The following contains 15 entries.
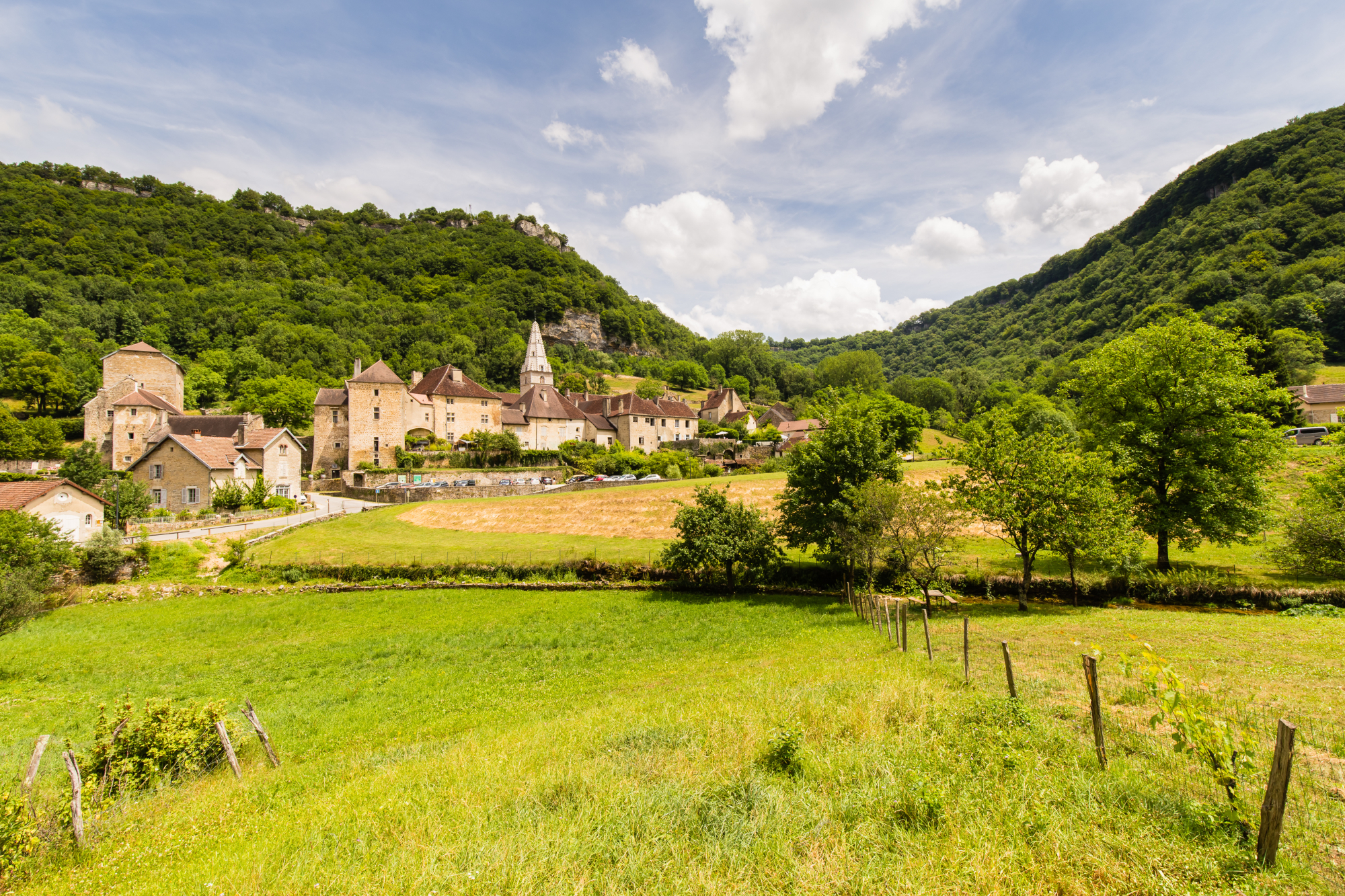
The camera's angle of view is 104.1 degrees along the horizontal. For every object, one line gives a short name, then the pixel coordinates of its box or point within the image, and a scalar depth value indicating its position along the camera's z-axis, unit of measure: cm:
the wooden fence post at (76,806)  581
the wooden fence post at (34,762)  589
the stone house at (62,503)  2803
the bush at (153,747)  790
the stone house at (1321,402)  5344
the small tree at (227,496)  4112
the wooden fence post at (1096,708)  587
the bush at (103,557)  2703
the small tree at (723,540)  2498
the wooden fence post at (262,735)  852
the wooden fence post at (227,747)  816
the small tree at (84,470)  4134
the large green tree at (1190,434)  1997
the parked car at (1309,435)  4358
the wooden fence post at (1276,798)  367
